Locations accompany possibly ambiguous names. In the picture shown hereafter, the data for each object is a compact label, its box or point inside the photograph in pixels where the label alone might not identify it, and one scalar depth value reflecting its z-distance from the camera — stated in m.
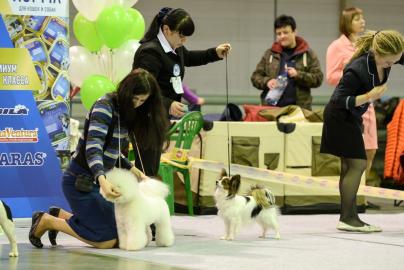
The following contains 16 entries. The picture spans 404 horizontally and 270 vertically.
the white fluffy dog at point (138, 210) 6.45
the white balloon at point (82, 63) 10.03
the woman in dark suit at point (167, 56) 7.34
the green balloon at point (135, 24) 9.68
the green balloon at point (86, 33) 9.71
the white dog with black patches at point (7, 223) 6.18
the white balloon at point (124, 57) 9.76
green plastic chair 9.56
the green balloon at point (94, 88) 9.41
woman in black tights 7.90
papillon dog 7.52
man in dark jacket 10.59
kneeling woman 6.61
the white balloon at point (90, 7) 9.48
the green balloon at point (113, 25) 9.36
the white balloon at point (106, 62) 9.93
